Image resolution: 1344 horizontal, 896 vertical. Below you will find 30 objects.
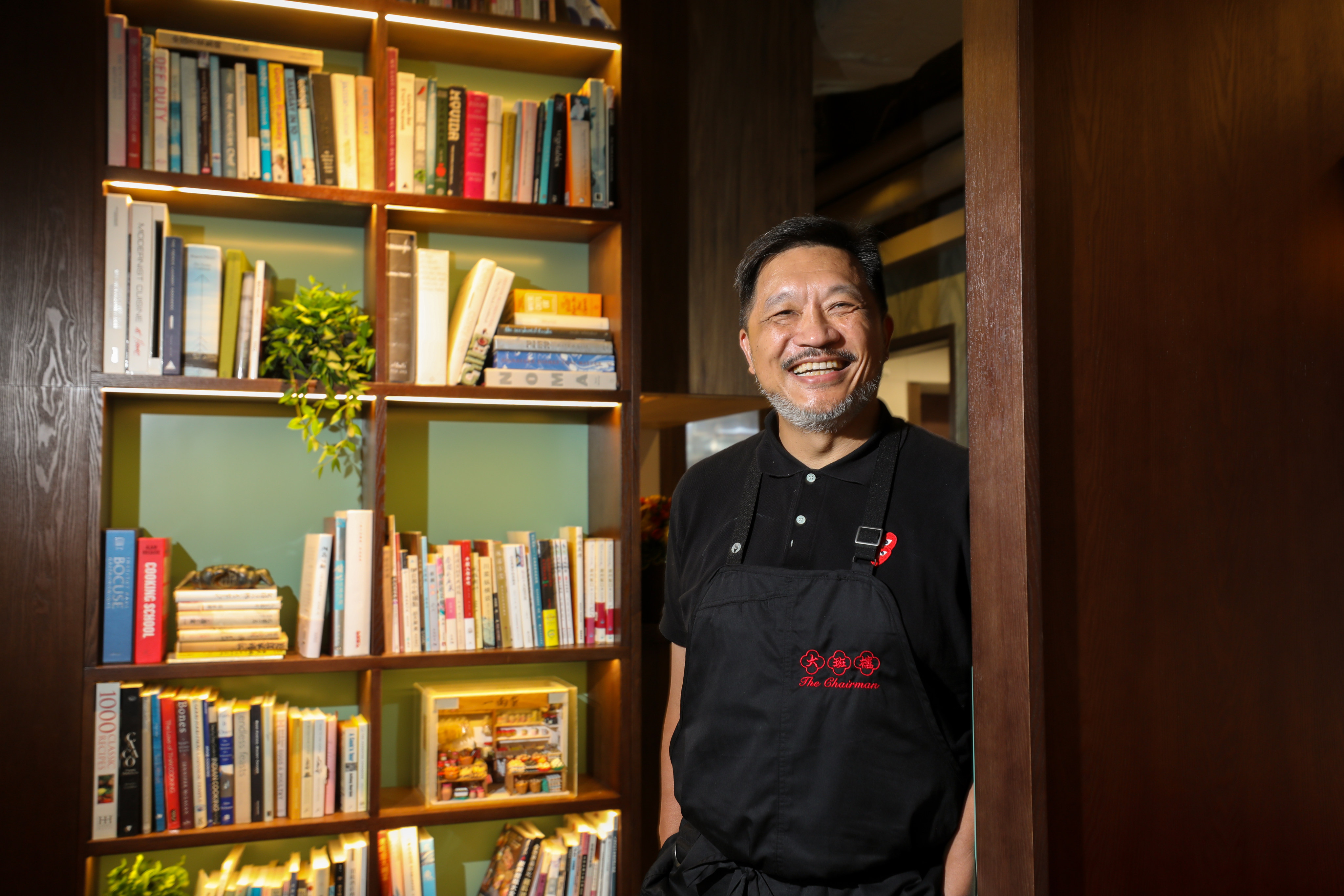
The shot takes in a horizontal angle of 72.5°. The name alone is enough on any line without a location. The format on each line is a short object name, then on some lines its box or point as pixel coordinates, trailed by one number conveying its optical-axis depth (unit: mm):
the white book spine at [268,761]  2145
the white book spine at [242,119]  2203
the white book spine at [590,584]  2408
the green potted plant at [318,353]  2197
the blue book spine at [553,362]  2377
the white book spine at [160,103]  2131
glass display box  2291
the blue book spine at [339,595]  2207
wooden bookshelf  2115
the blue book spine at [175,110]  2150
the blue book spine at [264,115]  2223
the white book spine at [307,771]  2170
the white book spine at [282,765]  2160
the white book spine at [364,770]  2223
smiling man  1390
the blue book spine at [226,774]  2107
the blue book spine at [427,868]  2264
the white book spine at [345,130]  2283
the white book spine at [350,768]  2211
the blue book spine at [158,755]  2059
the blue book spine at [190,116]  2160
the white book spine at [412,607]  2262
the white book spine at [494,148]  2395
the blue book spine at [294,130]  2248
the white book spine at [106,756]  2010
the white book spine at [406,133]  2314
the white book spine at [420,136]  2336
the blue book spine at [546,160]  2422
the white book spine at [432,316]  2314
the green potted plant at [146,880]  2055
